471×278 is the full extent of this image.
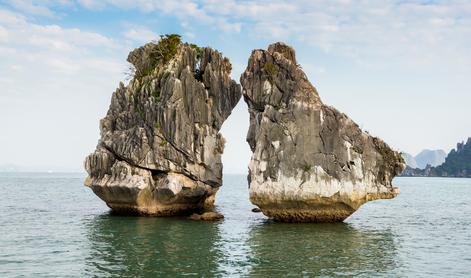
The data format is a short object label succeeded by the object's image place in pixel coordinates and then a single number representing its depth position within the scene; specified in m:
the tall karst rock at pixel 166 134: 46.81
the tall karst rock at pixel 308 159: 41.09
